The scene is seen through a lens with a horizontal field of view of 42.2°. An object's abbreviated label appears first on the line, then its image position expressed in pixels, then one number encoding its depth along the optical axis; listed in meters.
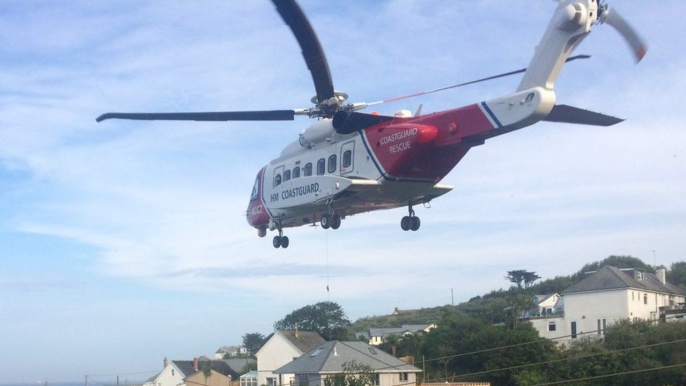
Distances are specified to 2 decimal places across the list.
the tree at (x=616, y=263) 127.32
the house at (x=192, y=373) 80.12
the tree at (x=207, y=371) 77.88
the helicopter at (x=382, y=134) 21.83
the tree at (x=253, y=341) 134.75
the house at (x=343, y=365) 59.94
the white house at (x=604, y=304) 73.88
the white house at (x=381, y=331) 106.72
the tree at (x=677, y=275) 107.44
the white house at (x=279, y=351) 78.14
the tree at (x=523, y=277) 144.50
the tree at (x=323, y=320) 99.94
